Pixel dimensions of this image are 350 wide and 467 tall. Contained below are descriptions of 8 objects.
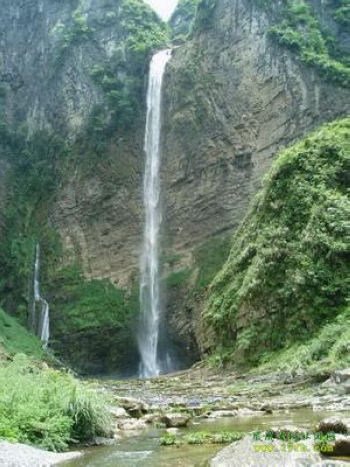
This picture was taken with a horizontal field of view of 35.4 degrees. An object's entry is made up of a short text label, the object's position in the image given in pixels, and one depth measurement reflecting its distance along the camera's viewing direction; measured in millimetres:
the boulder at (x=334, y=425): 6859
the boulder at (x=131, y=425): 10289
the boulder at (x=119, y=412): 11189
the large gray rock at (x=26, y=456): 6426
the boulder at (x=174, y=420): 10352
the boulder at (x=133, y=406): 12039
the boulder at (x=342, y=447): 5716
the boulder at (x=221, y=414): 11553
